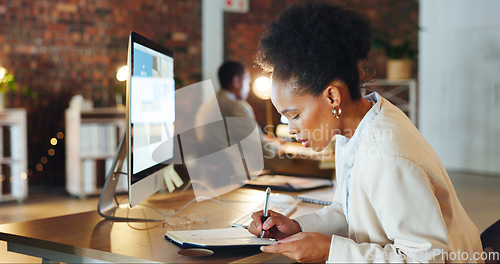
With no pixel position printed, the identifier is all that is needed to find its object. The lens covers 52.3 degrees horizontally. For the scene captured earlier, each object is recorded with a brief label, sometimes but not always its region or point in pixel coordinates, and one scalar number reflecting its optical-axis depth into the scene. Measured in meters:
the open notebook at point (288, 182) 1.96
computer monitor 1.33
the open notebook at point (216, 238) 1.12
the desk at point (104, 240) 1.08
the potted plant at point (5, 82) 4.64
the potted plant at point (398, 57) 5.65
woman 0.95
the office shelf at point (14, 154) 4.63
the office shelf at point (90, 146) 4.91
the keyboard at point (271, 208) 1.38
